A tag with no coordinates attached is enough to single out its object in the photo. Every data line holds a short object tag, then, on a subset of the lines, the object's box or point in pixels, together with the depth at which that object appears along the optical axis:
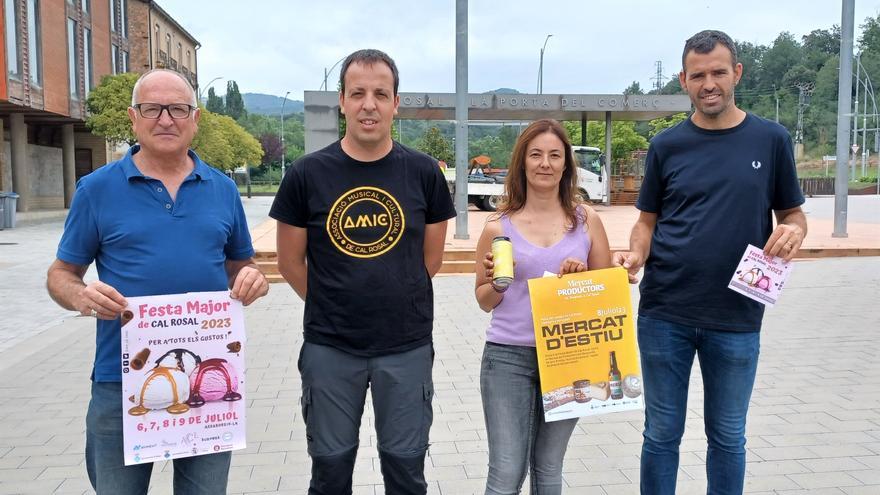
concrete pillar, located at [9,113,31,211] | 29.06
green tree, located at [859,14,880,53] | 99.25
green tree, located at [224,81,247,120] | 117.50
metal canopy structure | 22.20
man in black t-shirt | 2.66
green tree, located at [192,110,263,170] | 32.06
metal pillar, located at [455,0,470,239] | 14.44
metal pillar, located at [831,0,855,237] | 14.81
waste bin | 22.28
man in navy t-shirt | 2.86
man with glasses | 2.38
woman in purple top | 2.82
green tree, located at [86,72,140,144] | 30.33
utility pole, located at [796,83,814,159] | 88.69
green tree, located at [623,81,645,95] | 129.88
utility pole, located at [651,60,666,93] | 119.88
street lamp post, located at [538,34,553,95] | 39.95
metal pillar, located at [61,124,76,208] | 35.38
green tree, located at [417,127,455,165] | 49.66
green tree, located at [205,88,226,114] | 114.84
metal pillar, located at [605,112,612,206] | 27.93
